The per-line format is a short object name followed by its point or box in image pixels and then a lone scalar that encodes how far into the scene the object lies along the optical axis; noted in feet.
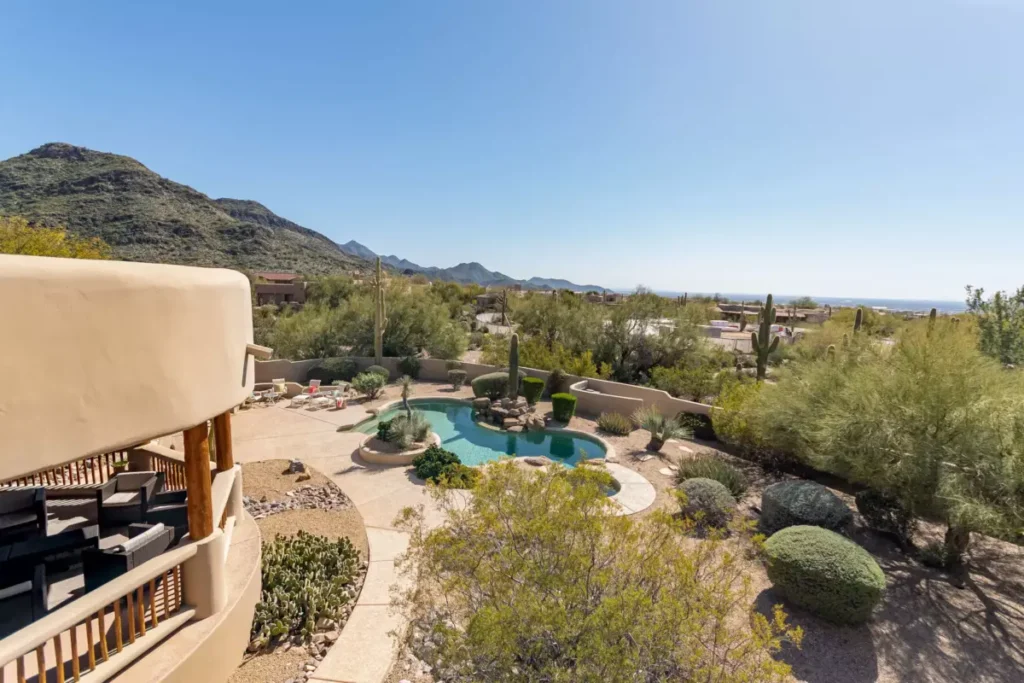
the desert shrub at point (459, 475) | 17.07
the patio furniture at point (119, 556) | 15.74
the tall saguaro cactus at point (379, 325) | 63.93
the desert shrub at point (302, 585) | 17.40
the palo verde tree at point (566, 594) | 11.01
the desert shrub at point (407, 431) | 36.55
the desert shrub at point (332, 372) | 60.59
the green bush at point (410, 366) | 64.80
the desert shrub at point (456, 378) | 60.16
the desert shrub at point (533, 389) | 52.75
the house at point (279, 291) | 131.34
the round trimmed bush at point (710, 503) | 25.86
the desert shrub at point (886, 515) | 25.81
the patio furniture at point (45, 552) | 15.20
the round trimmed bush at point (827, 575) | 18.57
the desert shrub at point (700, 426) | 44.04
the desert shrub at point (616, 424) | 45.21
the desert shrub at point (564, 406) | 48.14
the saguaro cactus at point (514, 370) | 50.80
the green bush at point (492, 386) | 53.78
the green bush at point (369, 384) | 53.11
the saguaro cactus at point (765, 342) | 53.47
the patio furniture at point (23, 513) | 17.15
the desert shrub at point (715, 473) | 30.66
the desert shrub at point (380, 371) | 59.67
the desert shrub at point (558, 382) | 57.21
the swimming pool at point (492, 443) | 41.04
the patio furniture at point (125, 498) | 19.29
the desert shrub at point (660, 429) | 40.37
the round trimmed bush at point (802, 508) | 23.99
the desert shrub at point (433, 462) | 32.22
